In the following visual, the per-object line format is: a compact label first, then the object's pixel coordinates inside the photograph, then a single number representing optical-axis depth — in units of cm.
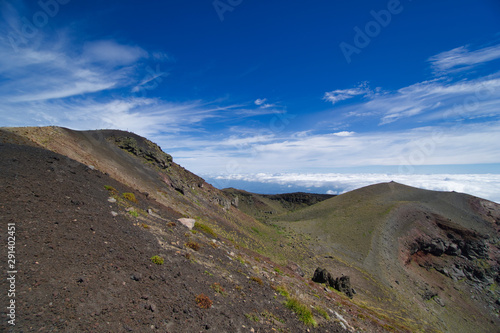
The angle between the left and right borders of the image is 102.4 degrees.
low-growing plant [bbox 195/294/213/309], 951
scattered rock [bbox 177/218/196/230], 1930
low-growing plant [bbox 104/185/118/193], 1719
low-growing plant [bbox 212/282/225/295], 1125
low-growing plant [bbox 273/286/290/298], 1439
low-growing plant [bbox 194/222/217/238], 2089
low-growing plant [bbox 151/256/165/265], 1084
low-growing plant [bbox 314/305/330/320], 1362
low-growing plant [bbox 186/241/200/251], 1481
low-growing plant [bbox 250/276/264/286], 1449
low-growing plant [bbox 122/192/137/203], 1776
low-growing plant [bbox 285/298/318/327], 1195
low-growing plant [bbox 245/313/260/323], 1028
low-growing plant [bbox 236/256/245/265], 1755
